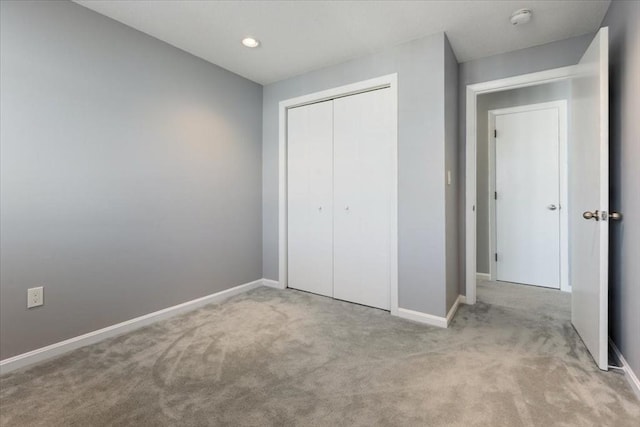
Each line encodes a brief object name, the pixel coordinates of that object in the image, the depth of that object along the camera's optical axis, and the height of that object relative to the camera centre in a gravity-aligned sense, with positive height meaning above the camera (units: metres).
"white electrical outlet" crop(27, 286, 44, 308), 1.84 -0.51
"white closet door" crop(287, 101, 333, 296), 3.10 +0.16
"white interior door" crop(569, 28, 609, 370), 1.70 +0.10
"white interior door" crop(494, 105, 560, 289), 3.42 +0.21
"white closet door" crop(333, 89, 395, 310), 2.72 +0.15
